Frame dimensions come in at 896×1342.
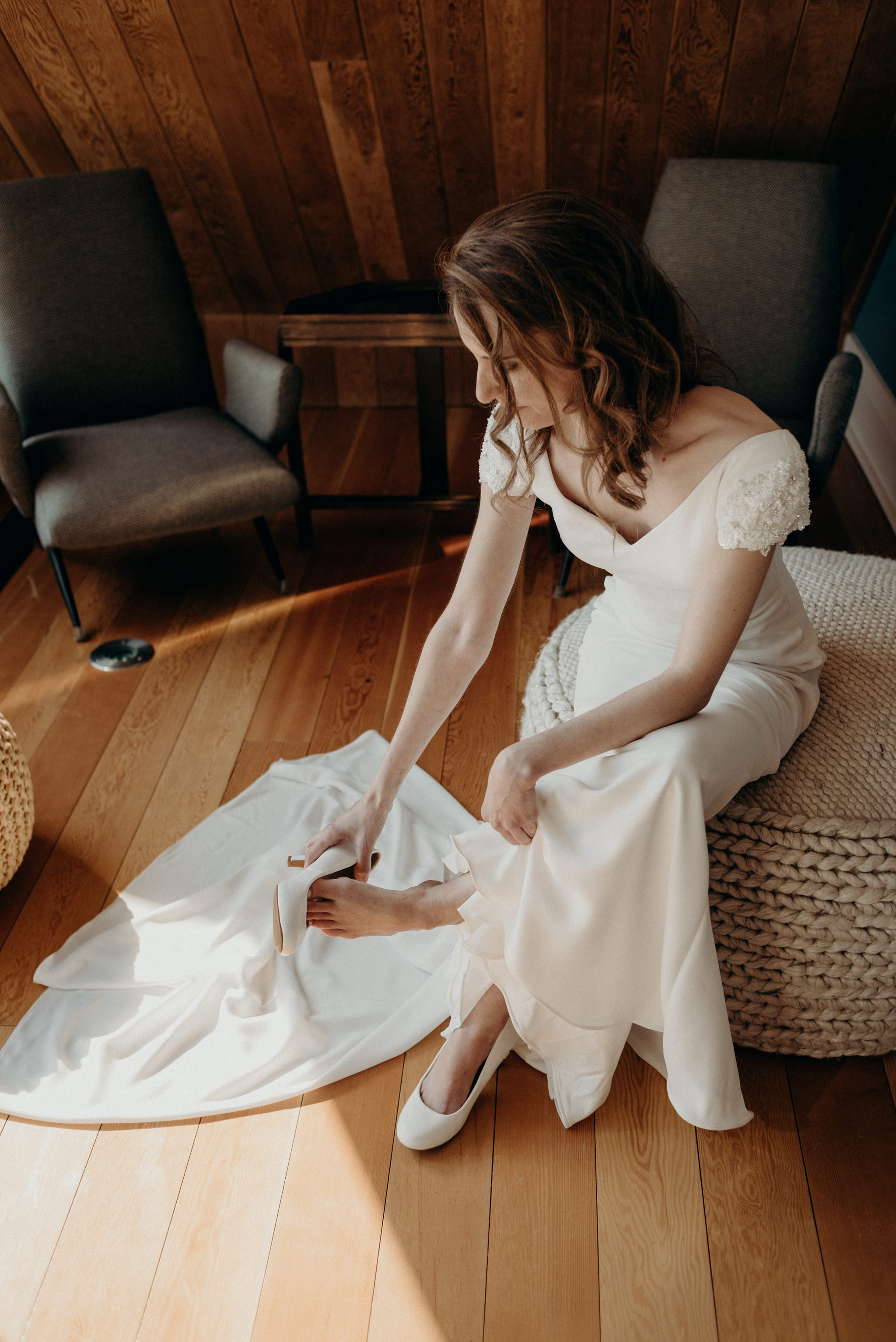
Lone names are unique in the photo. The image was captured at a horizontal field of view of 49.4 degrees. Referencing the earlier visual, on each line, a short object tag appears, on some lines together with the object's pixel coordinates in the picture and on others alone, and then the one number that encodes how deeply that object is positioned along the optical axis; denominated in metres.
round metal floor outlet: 2.34
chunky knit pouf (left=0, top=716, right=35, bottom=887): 1.65
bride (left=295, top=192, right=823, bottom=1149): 1.13
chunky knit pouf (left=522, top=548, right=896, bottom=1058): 1.27
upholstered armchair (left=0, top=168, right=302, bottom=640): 2.30
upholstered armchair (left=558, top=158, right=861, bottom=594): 2.42
